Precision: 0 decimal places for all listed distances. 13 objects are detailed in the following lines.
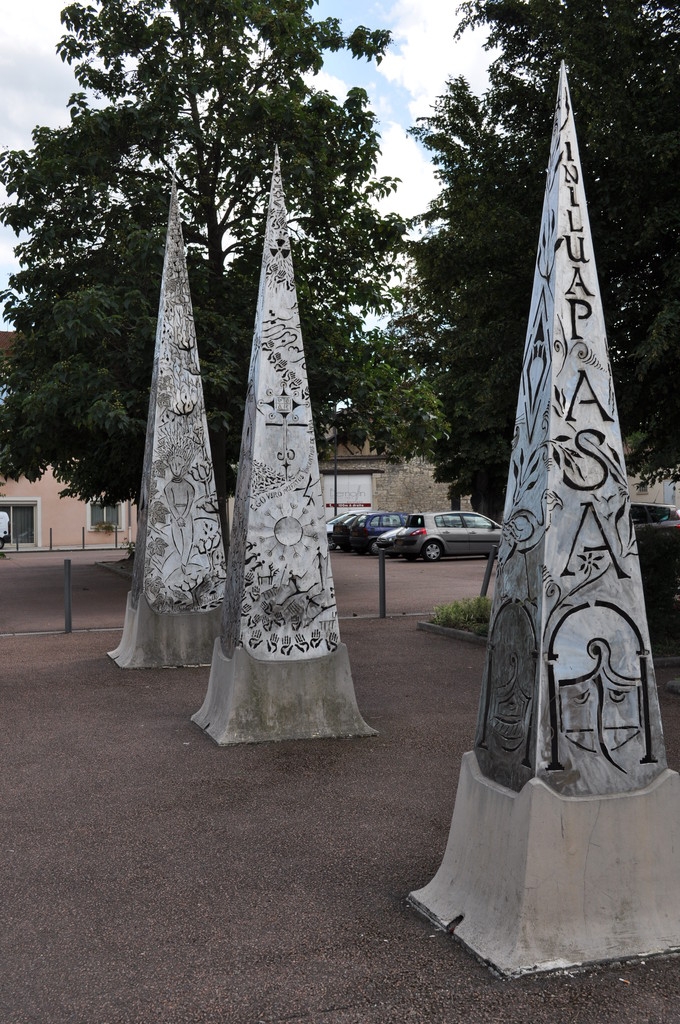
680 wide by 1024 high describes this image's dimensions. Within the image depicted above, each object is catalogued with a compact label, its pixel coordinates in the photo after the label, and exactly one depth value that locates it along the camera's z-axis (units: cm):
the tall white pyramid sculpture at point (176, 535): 1099
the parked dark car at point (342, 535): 3852
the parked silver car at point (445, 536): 3247
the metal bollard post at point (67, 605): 1438
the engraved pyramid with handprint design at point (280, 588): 754
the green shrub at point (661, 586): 1138
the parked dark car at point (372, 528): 3706
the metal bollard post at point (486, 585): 1437
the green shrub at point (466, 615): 1346
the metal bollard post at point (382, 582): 1562
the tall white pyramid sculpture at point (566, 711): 381
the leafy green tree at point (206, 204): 1794
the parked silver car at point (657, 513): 3173
